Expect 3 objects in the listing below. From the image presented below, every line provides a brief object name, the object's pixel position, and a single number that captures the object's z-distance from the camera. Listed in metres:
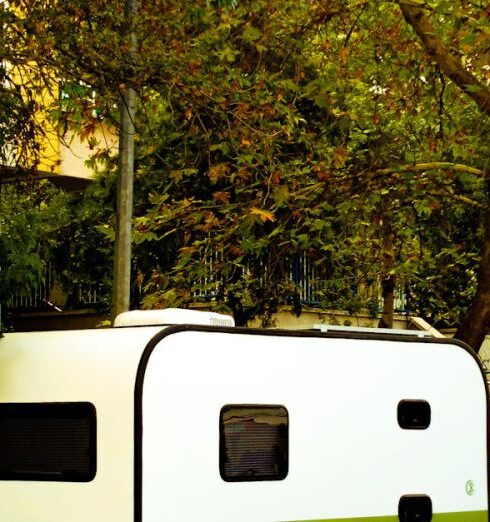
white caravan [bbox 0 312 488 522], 6.48
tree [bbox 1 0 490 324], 10.91
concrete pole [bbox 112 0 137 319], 14.31
